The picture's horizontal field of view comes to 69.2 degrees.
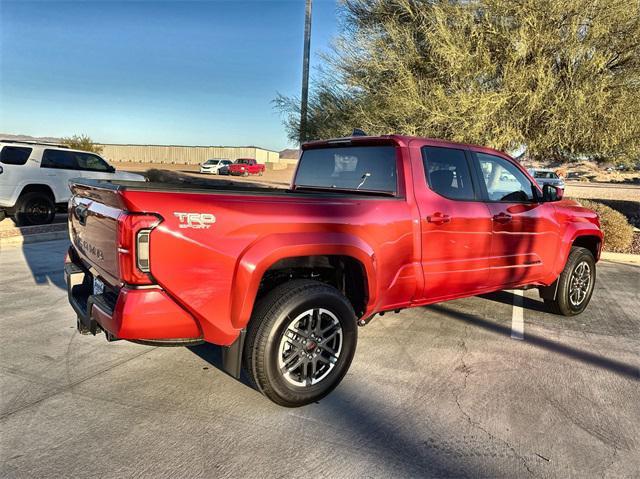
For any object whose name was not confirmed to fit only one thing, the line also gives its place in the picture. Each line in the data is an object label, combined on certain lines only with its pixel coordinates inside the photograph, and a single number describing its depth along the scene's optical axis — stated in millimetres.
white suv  9906
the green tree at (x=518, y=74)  9984
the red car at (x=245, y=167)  46156
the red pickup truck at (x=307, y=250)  2578
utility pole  13570
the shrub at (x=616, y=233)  9820
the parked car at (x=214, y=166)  46188
